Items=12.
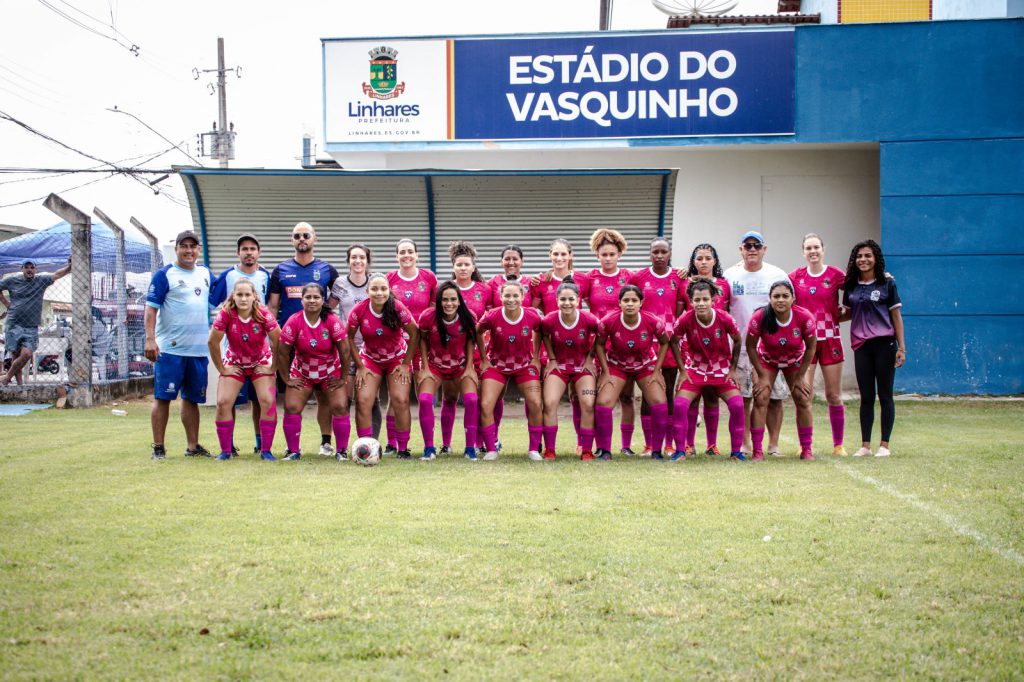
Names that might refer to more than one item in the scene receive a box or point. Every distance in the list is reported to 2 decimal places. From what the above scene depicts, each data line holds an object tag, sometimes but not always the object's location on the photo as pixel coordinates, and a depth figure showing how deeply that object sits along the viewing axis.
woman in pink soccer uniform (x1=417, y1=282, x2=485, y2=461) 9.09
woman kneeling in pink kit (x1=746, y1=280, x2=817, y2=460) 8.95
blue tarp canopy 22.11
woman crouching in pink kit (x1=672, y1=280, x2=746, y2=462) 9.03
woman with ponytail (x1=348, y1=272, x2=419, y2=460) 9.03
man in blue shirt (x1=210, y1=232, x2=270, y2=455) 9.45
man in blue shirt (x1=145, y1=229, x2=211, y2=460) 9.05
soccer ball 8.52
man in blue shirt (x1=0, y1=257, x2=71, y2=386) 15.28
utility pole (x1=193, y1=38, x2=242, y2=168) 38.28
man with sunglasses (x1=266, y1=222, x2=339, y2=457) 9.65
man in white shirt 9.45
